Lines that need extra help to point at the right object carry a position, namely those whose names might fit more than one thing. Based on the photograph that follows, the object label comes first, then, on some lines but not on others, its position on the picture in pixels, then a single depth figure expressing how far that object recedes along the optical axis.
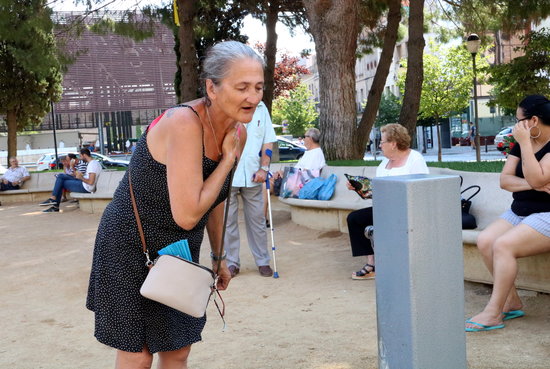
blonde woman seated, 6.61
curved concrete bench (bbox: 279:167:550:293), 5.55
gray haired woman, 2.56
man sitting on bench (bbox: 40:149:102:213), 14.96
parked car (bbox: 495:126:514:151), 36.53
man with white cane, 7.14
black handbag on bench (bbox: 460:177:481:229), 6.29
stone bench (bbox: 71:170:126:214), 14.53
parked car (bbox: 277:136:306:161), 35.66
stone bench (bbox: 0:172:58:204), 18.75
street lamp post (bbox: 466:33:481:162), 22.17
